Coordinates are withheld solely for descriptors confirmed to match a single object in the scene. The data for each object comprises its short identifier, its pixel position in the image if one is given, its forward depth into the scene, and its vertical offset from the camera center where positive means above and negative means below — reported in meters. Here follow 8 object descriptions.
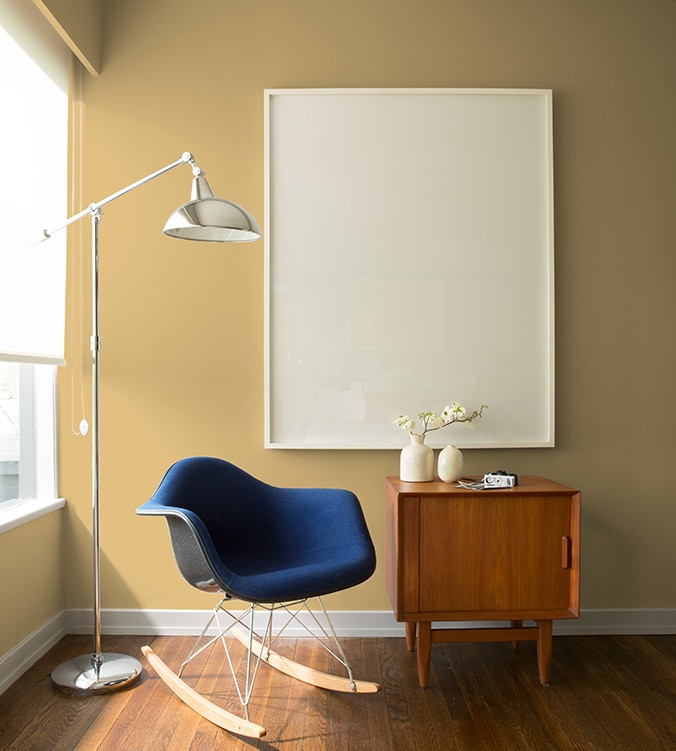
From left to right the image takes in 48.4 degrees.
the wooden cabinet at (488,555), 2.81 -0.70
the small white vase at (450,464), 3.03 -0.39
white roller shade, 2.82 +0.75
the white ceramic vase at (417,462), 3.04 -0.38
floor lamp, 2.56 +0.28
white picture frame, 3.33 +0.45
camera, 2.91 -0.43
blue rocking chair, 2.44 -0.66
